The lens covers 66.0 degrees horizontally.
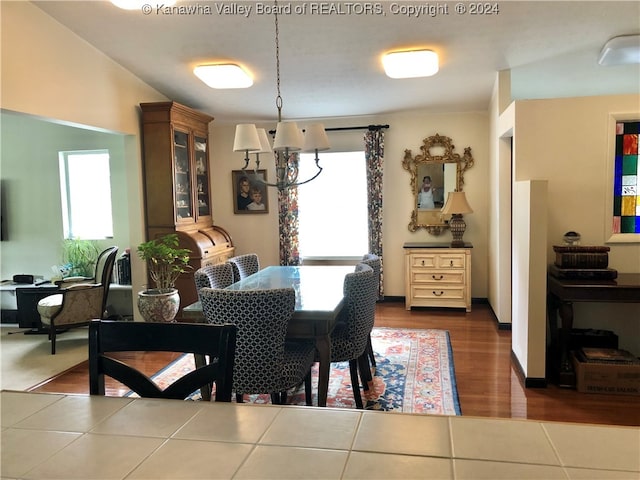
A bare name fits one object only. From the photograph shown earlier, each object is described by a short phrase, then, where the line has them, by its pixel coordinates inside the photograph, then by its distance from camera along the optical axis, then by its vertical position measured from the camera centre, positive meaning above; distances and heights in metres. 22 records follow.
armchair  4.73 -0.81
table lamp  5.71 -0.01
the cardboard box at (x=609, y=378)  3.40 -1.19
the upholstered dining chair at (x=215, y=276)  3.30 -0.42
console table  3.36 -0.63
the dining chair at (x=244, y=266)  4.04 -0.42
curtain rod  6.14 +1.08
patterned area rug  3.34 -1.27
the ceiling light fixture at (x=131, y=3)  3.01 +1.35
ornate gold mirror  6.08 +0.43
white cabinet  5.82 -0.77
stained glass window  3.76 +0.20
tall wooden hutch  5.22 +0.40
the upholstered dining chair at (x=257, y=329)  2.50 -0.58
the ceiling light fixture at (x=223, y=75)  4.59 +1.36
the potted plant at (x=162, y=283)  4.67 -0.66
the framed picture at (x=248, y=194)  6.60 +0.31
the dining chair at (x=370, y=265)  3.57 -0.39
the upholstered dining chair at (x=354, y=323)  3.13 -0.72
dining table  2.81 -0.54
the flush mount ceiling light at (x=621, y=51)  3.99 +1.30
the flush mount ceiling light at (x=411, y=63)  4.23 +1.31
